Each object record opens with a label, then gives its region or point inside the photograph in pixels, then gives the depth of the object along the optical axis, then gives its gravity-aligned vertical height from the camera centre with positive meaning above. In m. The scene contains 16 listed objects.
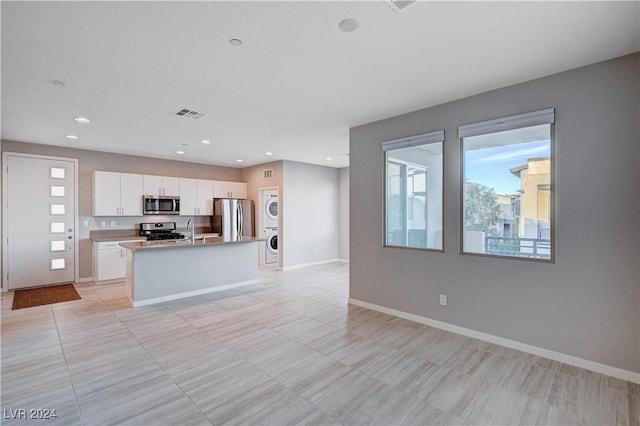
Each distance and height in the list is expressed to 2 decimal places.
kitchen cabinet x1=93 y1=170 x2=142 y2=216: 5.93 +0.39
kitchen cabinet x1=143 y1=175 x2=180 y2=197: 6.49 +0.61
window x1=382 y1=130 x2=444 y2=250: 3.72 +0.29
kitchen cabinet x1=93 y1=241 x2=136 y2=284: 5.74 -0.90
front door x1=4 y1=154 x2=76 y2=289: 5.34 -0.12
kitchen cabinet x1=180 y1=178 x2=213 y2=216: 7.04 +0.39
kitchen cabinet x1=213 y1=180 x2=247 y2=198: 7.60 +0.62
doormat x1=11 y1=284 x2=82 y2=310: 4.63 -1.32
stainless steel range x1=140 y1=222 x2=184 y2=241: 6.58 -0.39
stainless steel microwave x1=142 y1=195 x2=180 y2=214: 6.45 +0.21
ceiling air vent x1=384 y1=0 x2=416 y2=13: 1.88 +1.28
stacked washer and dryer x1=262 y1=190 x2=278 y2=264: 7.77 -0.25
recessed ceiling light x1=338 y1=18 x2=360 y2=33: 2.08 +1.28
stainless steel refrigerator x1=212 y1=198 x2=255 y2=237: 7.41 -0.08
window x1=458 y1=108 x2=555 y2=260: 2.93 +0.28
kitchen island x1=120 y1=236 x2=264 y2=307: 4.59 -0.87
